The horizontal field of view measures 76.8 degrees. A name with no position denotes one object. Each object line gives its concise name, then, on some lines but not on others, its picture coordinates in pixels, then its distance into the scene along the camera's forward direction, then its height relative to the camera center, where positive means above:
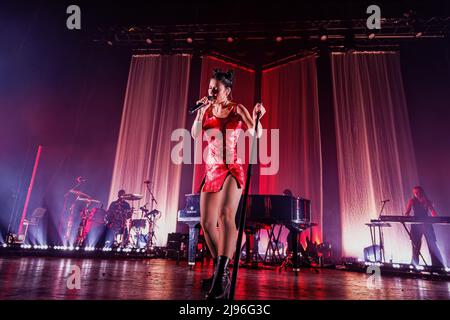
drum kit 6.64 +0.27
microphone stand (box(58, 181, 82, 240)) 7.09 +0.45
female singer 1.73 +0.41
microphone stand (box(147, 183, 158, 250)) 6.98 +0.07
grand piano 3.83 +0.37
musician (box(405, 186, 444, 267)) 5.60 +0.32
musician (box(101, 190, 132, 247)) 6.59 +0.35
